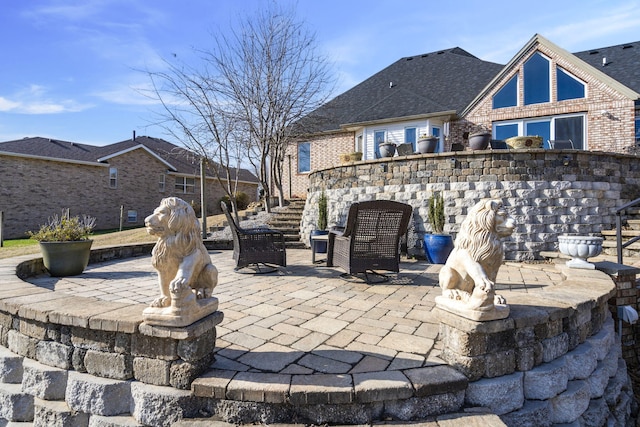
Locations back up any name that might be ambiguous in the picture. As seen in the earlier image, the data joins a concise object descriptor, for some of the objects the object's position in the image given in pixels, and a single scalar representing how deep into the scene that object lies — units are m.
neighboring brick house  14.45
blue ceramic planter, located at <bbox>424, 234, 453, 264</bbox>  5.92
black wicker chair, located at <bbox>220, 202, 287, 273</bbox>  4.86
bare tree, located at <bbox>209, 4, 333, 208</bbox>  10.09
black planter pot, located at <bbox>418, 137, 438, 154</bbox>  7.46
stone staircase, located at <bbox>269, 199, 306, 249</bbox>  8.73
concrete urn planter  3.73
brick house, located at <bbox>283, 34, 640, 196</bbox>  9.96
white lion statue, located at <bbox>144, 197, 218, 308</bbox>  1.82
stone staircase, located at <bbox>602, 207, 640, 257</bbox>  5.86
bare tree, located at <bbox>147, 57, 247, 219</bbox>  9.24
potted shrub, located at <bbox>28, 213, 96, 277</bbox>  4.43
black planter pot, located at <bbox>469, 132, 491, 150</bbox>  7.27
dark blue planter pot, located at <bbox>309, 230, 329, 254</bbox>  6.91
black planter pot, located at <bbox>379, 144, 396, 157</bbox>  8.34
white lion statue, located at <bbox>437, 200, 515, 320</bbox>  1.97
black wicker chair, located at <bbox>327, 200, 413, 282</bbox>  4.07
